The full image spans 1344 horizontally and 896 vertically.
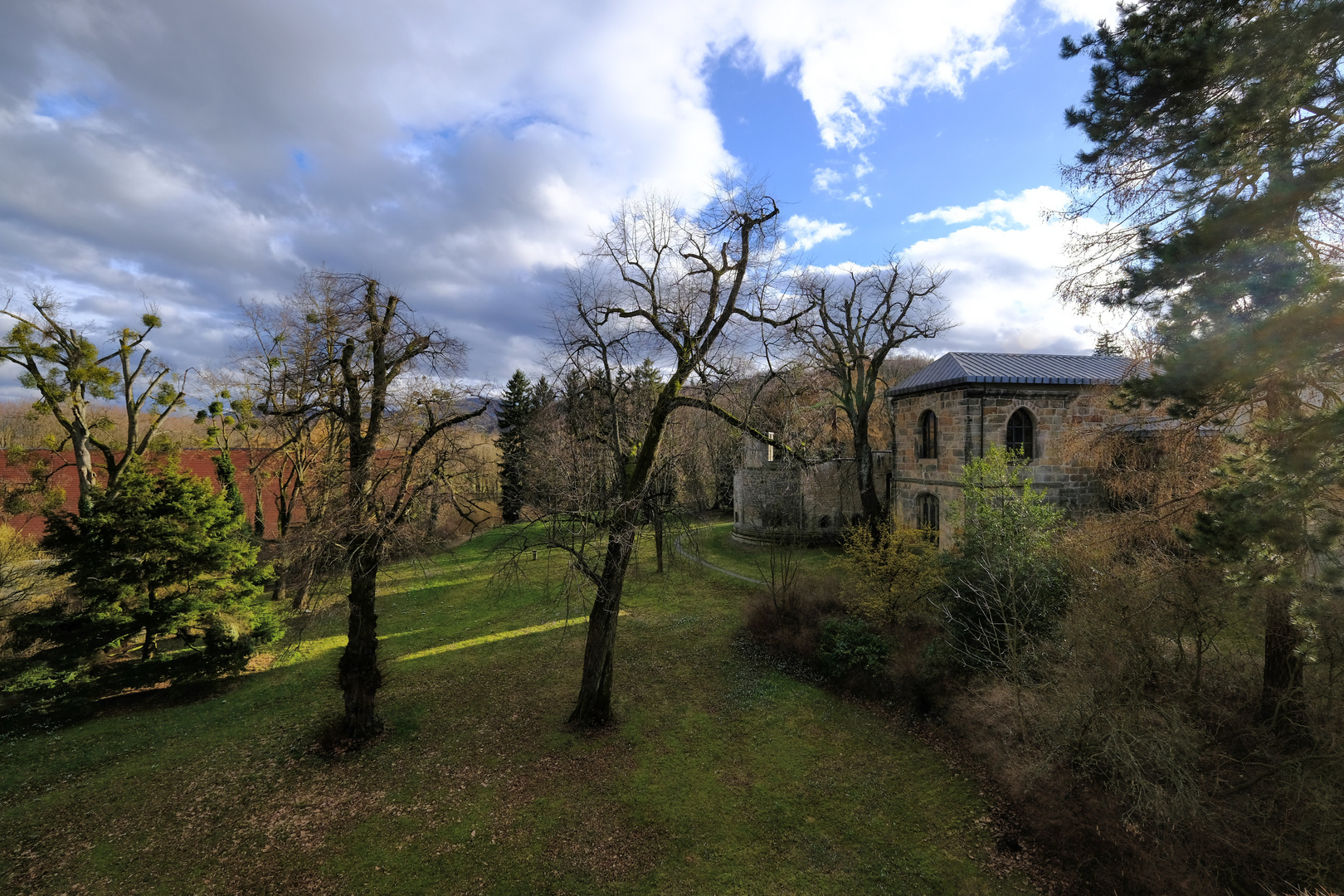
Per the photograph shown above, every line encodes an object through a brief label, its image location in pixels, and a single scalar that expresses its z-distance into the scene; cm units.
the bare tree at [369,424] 941
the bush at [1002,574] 1002
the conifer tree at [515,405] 3531
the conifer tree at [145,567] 1091
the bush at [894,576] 1317
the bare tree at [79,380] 1472
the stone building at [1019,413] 1745
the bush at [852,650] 1202
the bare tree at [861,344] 1911
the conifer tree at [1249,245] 507
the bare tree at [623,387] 961
